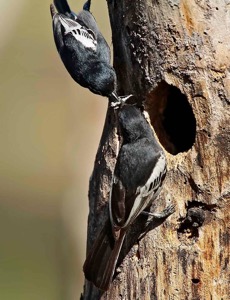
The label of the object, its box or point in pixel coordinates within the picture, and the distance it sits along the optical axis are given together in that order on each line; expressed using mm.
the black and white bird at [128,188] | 8367
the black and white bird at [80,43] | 9656
